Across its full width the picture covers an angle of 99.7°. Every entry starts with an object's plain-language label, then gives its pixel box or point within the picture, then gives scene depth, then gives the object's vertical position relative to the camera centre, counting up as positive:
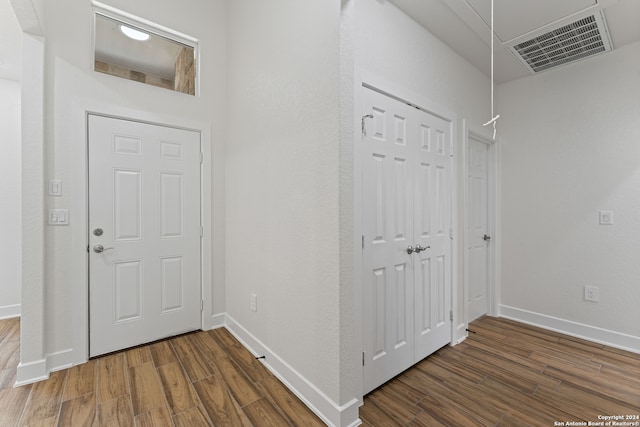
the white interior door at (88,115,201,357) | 2.21 -0.17
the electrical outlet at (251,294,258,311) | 2.29 -0.77
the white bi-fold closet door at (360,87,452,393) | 1.83 -0.17
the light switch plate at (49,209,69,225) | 2.02 -0.02
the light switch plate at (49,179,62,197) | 2.01 +0.20
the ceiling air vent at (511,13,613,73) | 2.24 +1.54
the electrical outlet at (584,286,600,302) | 2.64 -0.81
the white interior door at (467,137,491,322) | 2.99 -0.19
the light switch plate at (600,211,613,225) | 2.58 -0.06
